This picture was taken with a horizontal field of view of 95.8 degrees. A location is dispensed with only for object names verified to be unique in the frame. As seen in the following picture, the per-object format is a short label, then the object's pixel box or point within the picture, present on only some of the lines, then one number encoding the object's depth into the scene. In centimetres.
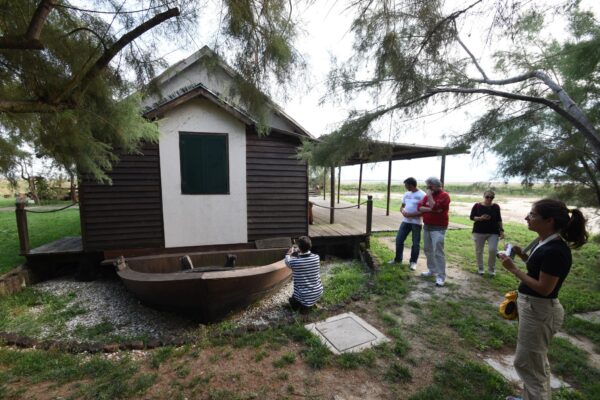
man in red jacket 459
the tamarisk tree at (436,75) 281
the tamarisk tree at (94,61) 232
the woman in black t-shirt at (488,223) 477
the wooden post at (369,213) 690
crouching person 390
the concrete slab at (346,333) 312
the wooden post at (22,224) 524
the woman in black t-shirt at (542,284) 179
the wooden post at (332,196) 864
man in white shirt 536
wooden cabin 578
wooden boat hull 372
